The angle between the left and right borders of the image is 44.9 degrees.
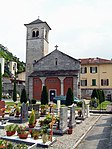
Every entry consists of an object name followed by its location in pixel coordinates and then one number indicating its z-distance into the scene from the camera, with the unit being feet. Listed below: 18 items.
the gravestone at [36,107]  49.39
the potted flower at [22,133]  23.10
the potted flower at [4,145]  15.82
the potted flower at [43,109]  46.11
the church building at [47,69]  87.43
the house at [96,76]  101.57
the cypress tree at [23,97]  75.41
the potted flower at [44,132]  21.67
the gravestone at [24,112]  37.27
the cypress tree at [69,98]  68.87
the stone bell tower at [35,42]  97.57
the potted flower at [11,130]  24.57
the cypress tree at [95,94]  79.63
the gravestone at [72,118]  31.94
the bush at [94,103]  66.36
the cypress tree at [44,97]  70.19
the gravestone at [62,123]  27.92
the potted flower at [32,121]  29.88
